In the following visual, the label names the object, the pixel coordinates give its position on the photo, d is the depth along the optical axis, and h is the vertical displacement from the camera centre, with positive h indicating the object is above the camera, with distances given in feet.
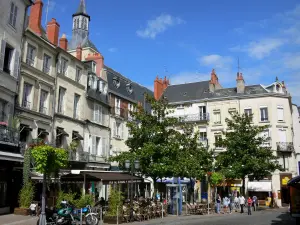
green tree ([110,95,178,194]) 69.21 +7.45
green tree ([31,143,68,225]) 40.32 +2.04
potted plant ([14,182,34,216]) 59.88 -3.60
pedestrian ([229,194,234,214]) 85.76 -7.55
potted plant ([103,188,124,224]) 52.60 -5.04
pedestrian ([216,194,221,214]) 81.04 -6.39
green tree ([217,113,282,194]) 92.38 +6.43
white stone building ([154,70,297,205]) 118.62 +25.29
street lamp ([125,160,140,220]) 57.68 +2.14
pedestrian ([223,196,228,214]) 85.32 -6.83
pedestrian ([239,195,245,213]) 83.46 -5.66
